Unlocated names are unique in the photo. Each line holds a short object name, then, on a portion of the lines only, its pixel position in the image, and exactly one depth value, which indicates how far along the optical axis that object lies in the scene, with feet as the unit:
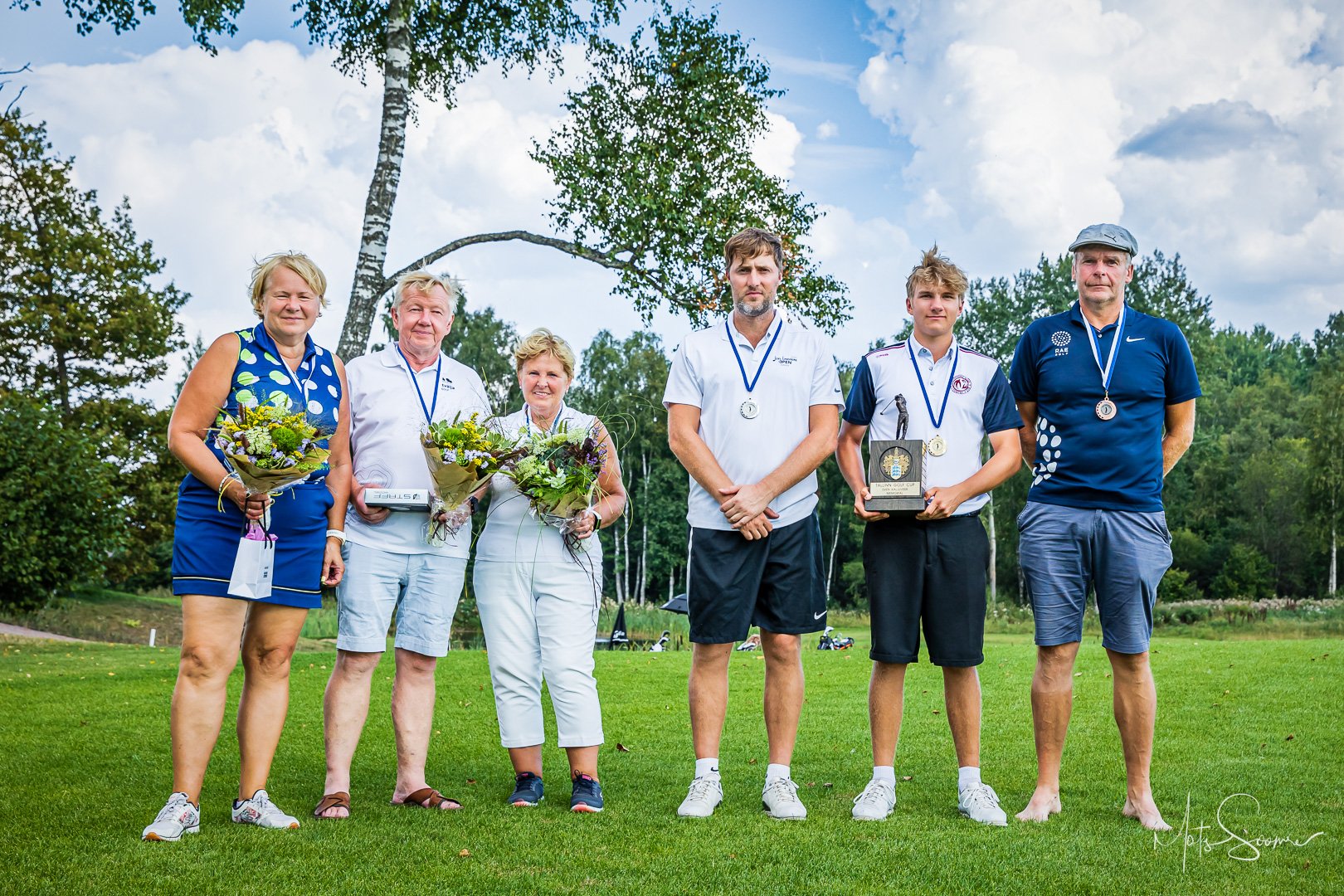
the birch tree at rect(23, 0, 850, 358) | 48.39
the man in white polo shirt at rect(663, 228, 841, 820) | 15.23
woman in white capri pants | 15.69
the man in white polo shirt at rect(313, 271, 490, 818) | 15.08
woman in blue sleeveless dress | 13.26
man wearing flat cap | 15.20
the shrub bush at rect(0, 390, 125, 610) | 60.54
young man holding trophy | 15.17
